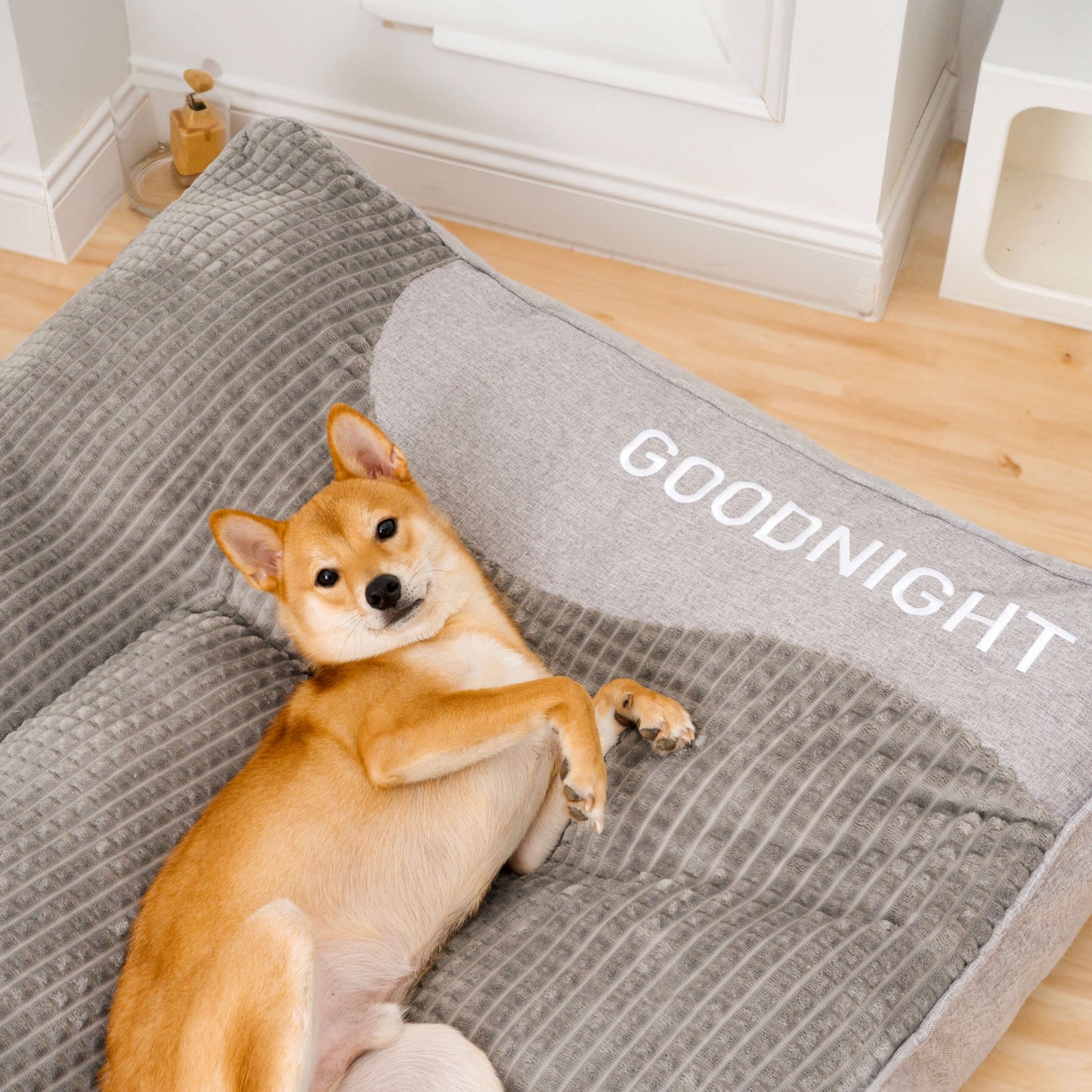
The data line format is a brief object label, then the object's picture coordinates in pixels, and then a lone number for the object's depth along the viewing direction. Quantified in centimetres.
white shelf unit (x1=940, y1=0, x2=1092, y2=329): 272
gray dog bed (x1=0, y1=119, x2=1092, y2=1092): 167
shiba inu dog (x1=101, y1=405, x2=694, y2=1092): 165
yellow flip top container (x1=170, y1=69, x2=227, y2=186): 327
